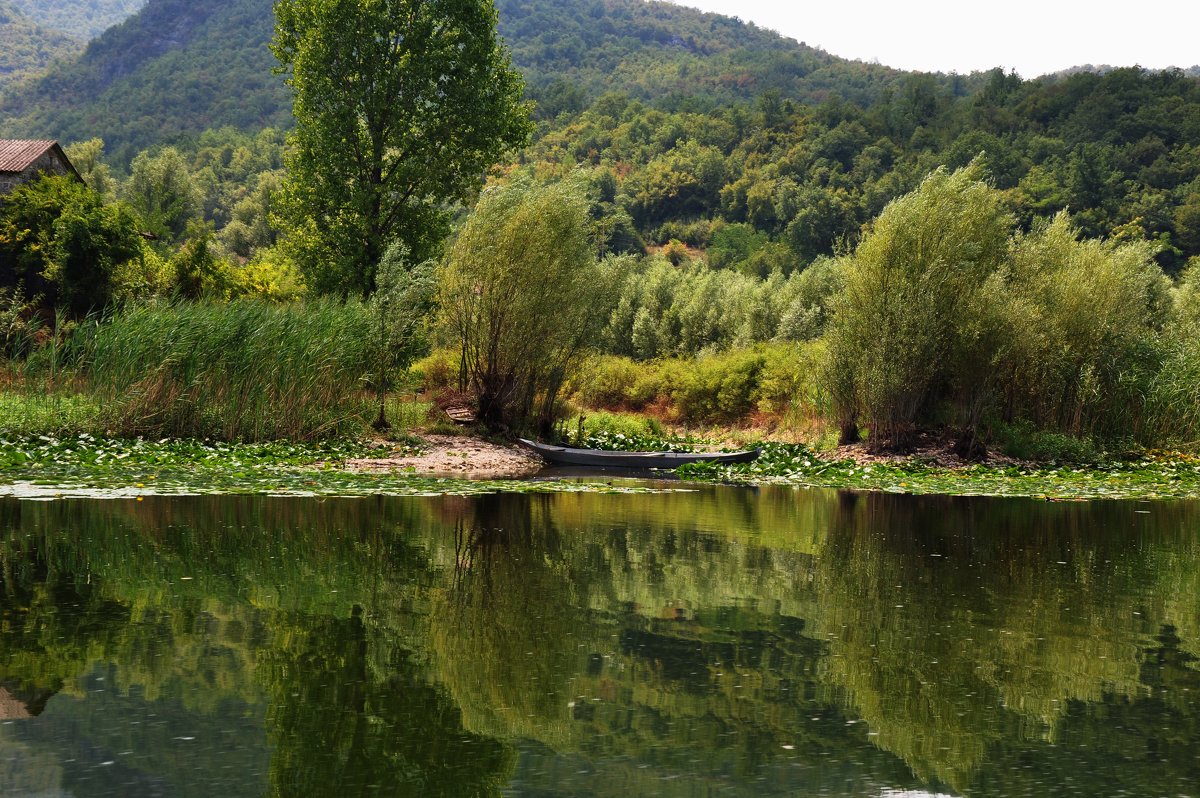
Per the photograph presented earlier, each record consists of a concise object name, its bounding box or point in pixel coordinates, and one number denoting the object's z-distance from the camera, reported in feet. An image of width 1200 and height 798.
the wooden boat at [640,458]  79.61
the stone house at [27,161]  122.42
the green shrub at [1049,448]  83.51
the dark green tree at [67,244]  110.01
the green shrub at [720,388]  120.88
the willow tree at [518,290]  84.74
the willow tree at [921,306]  82.94
